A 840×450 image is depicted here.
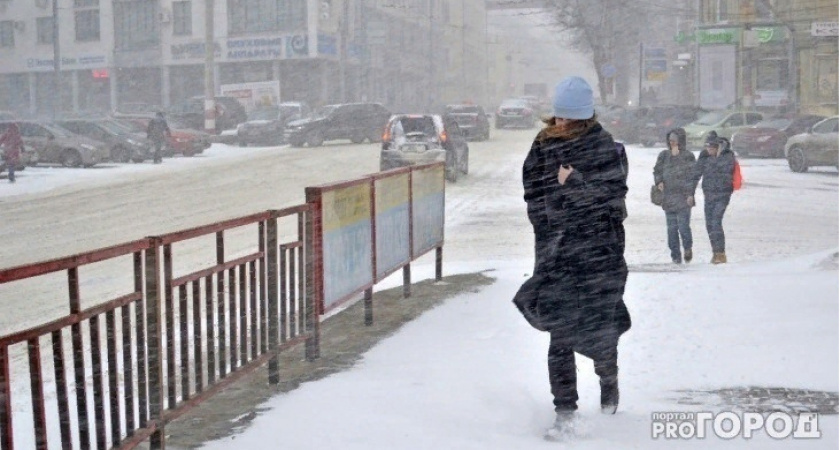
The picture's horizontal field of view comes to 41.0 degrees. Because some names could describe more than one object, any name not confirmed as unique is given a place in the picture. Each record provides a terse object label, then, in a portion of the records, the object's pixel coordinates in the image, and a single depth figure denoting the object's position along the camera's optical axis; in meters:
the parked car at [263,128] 42.84
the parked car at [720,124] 36.88
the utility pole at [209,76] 42.41
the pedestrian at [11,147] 27.12
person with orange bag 12.81
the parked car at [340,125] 40.22
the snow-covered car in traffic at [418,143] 24.88
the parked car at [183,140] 36.28
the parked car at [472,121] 43.47
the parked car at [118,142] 33.65
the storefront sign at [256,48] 61.12
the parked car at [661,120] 39.56
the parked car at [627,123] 41.97
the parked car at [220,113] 47.28
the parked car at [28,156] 31.49
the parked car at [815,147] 27.16
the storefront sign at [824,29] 30.95
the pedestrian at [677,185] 12.41
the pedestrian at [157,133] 33.62
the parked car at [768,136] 33.03
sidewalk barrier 4.47
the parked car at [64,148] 31.85
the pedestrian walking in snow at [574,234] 5.55
